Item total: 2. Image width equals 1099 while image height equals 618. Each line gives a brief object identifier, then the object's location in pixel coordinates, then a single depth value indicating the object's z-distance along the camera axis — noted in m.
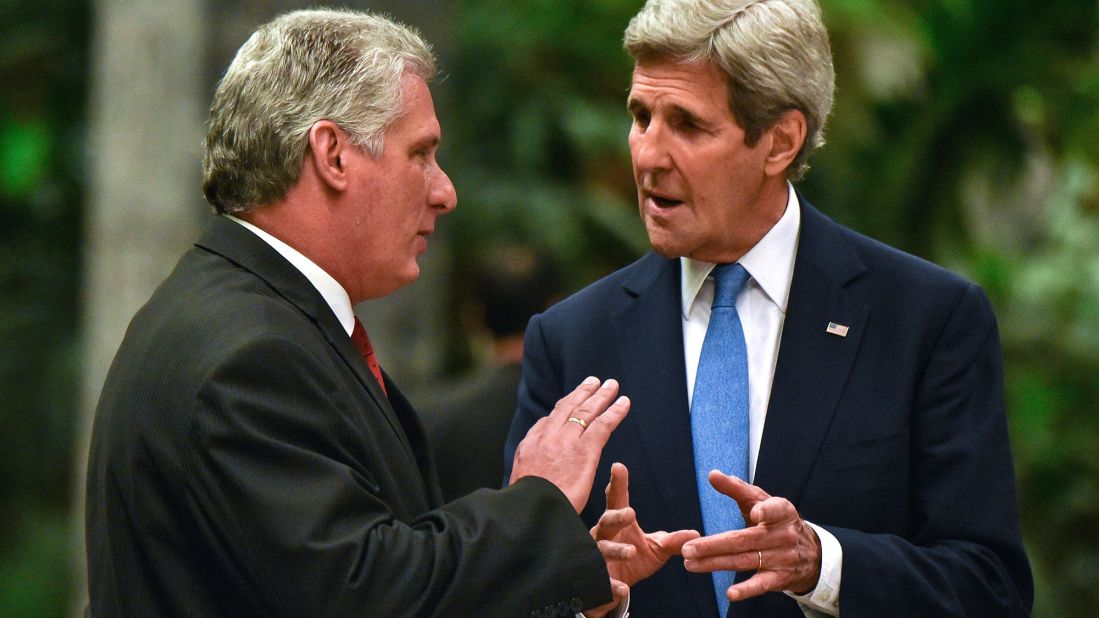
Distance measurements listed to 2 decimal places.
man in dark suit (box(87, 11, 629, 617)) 4.93
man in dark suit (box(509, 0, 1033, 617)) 5.66
